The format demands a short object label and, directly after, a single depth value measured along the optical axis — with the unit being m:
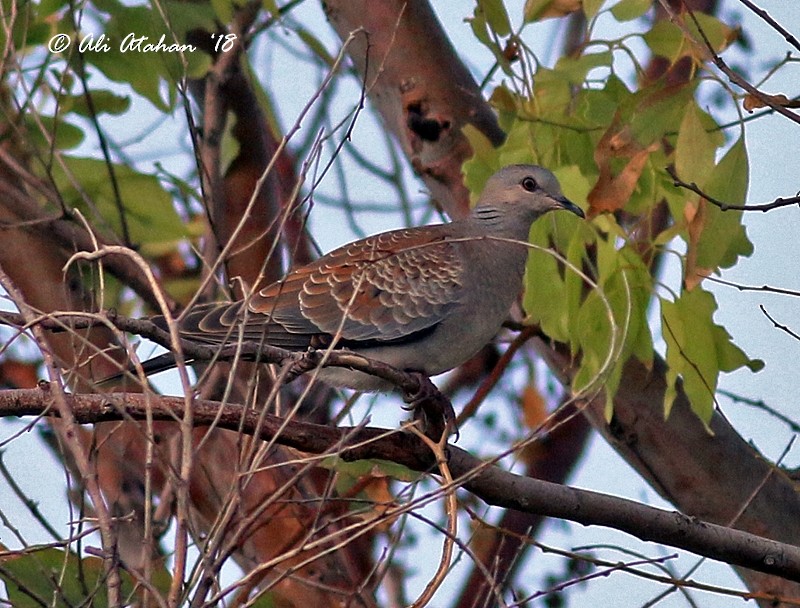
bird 7.36
